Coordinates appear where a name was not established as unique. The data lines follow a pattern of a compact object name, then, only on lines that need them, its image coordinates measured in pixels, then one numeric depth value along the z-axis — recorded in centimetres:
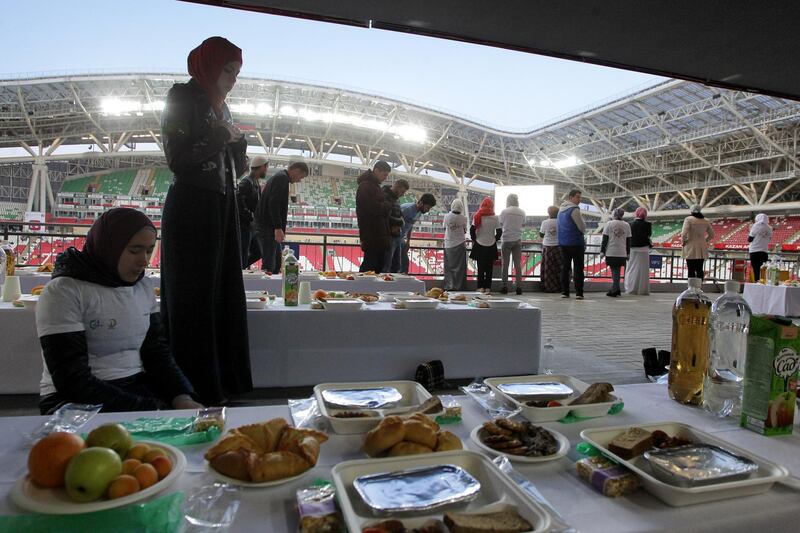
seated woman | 130
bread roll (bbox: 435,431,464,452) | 77
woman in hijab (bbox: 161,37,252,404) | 187
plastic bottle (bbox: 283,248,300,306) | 259
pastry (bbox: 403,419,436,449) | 77
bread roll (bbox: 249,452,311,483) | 67
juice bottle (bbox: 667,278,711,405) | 114
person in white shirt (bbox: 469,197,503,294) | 745
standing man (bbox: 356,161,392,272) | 436
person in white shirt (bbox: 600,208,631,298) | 827
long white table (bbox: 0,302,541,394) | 242
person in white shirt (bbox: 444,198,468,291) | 764
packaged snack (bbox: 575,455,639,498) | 69
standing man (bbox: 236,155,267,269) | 416
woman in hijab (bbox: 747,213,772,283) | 825
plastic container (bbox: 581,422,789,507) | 66
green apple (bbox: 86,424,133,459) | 66
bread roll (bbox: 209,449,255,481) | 67
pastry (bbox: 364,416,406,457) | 77
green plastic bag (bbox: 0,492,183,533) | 55
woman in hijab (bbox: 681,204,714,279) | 757
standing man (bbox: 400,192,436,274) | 616
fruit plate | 57
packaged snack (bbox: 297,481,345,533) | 56
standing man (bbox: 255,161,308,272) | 404
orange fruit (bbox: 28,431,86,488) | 61
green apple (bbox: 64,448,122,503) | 58
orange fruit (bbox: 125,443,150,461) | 68
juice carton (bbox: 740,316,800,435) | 90
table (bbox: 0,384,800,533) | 62
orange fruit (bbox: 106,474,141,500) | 59
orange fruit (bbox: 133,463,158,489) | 63
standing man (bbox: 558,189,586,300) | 707
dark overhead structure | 194
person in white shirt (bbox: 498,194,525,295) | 792
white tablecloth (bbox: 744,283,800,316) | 578
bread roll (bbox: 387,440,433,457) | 75
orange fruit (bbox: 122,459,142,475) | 64
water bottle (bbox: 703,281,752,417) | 106
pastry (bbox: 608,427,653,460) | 78
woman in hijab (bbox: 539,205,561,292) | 860
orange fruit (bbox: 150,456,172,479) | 66
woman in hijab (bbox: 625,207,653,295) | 848
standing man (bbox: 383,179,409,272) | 509
